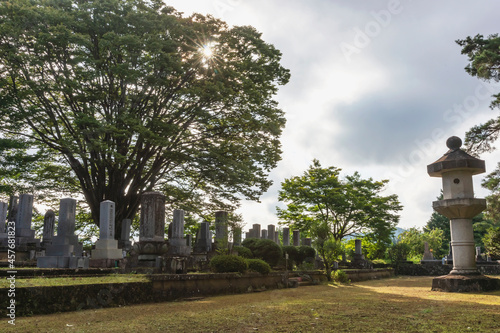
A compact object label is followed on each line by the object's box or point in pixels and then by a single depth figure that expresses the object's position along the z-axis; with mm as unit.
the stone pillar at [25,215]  15266
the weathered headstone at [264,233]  24047
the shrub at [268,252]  18031
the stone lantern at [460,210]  10808
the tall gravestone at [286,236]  26734
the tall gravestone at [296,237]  27484
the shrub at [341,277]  17188
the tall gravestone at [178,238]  15352
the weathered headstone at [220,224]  17328
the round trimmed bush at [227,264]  11328
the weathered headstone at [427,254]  29578
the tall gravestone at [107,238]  12789
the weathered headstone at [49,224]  16500
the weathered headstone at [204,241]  18122
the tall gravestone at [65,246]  11688
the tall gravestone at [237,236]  16105
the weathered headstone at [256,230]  23109
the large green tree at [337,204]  28734
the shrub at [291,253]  20828
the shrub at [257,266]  12484
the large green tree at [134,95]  16094
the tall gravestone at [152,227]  12531
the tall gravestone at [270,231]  24311
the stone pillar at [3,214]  15829
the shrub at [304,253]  21980
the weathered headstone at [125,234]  18031
